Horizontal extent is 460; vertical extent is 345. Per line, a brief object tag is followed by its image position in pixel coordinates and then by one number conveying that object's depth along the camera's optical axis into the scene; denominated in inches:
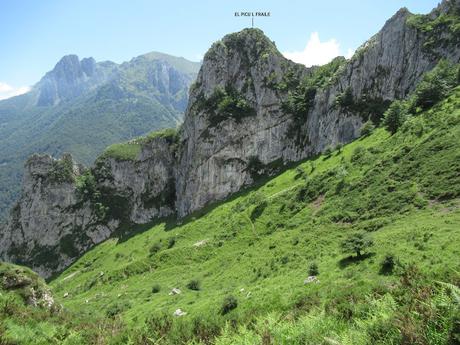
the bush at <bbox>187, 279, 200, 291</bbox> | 2571.4
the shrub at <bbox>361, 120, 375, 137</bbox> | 4530.0
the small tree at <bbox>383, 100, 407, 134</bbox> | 3649.1
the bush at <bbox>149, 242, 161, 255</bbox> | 4300.2
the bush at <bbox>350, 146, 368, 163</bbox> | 3281.5
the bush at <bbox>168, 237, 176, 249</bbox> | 4307.1
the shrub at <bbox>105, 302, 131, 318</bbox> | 2429.1
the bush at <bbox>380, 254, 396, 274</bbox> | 1509.4
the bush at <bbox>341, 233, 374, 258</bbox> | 1791.3
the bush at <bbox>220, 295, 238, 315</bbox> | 1715.1
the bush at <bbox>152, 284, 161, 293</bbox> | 2857.0
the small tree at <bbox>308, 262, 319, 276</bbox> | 1801.2
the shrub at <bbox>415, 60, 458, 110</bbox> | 3690.9
